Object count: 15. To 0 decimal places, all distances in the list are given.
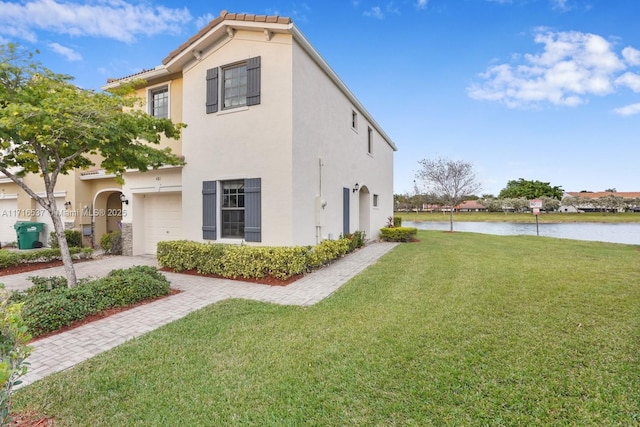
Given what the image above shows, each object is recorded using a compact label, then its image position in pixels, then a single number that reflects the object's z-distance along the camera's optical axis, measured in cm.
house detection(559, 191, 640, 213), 5000
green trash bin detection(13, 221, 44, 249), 1236
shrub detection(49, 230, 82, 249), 1171
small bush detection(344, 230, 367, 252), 1175
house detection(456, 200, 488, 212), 7135
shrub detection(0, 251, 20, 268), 880
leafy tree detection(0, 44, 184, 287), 444
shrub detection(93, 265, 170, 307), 536
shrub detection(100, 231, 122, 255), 1098
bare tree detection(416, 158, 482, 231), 2184
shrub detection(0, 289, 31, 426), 175
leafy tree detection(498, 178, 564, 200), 7069
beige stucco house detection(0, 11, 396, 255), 796
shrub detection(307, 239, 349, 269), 831
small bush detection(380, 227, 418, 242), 1529
